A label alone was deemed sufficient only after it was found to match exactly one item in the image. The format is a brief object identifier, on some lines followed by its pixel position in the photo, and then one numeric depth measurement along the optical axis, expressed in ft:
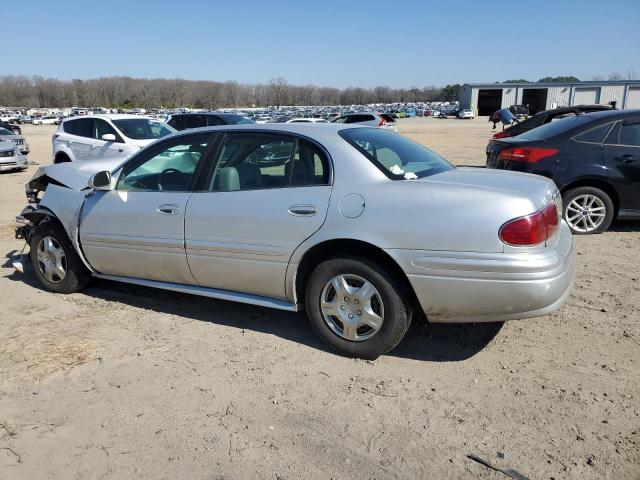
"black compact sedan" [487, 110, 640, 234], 21.47
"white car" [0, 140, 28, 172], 51.13
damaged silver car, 10.30
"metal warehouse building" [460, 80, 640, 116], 225.76
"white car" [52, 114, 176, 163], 35.22
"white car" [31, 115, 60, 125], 239.30
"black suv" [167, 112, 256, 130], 46.60
